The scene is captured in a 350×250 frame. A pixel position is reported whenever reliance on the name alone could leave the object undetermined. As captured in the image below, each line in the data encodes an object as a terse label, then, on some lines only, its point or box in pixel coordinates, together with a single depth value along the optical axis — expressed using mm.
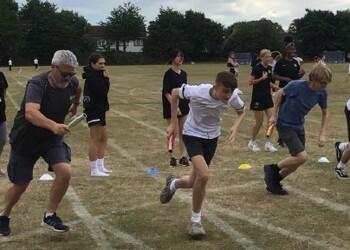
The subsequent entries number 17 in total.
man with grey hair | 5117
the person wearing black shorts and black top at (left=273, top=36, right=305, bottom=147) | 11344
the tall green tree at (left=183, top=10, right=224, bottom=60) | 107500
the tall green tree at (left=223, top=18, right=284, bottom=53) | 112438
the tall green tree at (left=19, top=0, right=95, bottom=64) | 98688
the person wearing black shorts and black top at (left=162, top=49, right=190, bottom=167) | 9117
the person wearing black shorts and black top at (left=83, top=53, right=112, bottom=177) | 8414
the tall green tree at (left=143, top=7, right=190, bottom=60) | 104938
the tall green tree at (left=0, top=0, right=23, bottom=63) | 94606
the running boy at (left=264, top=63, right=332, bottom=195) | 7070
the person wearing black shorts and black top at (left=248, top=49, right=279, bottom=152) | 10908
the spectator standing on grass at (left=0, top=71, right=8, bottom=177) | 8367
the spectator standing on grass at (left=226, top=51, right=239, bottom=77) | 29938
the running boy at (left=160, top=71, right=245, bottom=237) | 5492
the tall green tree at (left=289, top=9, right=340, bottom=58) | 111125
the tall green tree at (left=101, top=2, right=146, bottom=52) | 115500
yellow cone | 9086
